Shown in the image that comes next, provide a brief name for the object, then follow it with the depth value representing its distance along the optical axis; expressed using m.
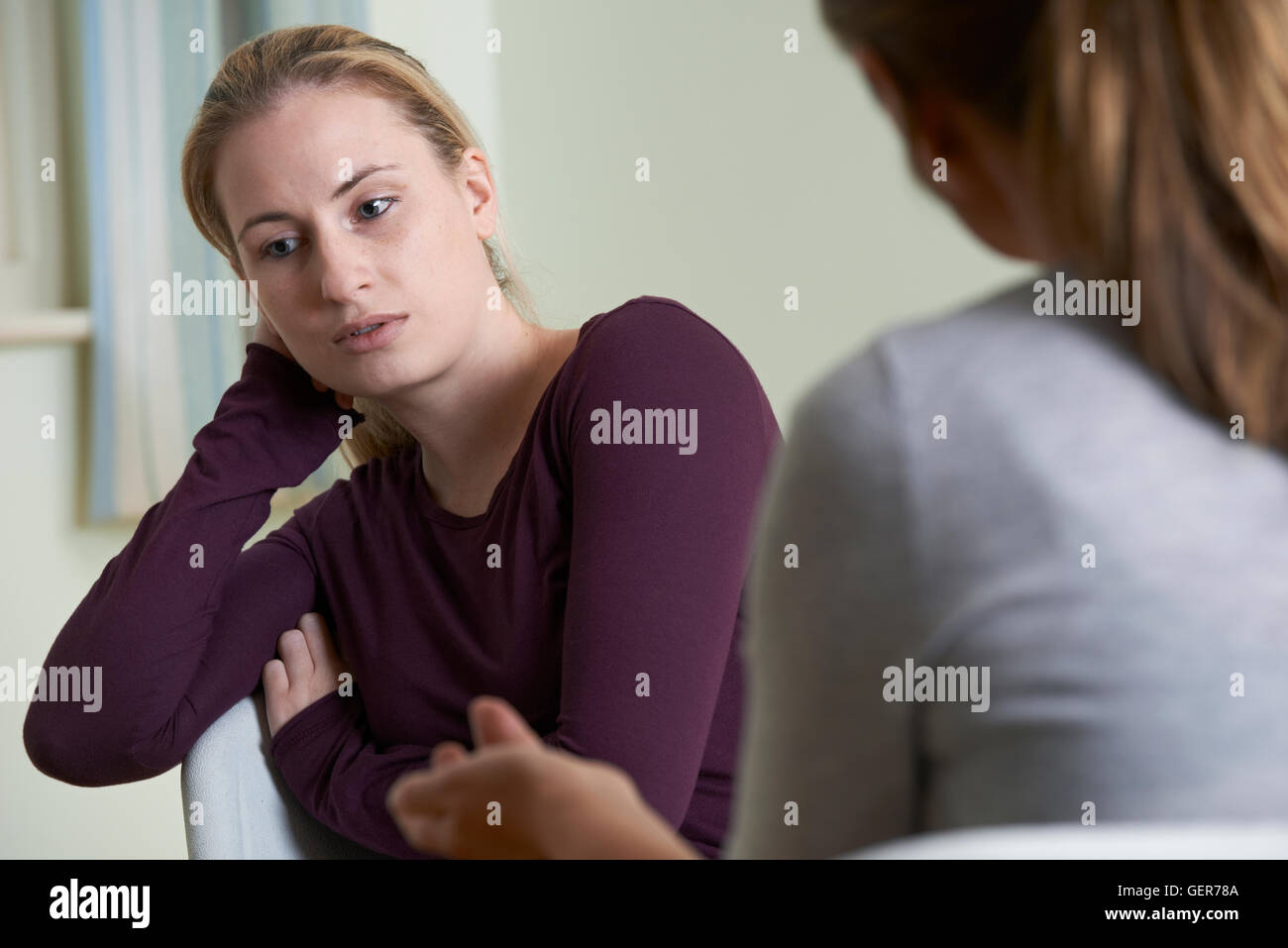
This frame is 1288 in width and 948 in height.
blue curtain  2.08
